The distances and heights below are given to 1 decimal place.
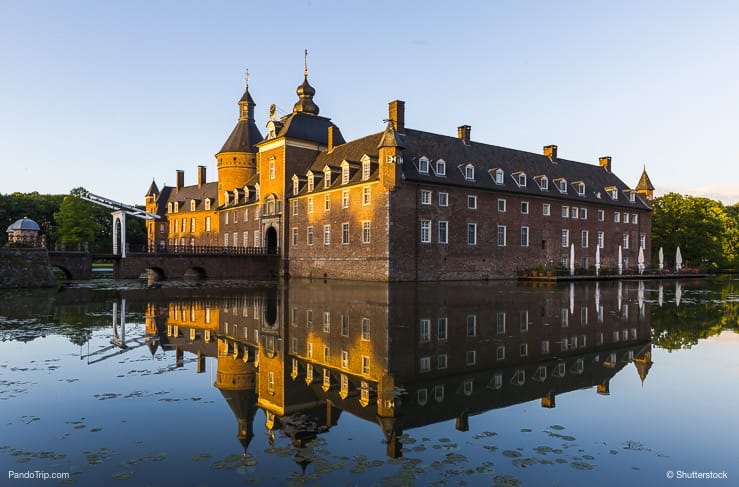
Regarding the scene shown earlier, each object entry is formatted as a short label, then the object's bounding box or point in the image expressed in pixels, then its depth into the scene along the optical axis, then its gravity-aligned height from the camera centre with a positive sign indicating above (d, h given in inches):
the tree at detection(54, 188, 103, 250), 2913.4 +186.7
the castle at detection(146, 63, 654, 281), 1576.9 +171.5
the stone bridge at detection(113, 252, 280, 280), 1702.8 -37.5
